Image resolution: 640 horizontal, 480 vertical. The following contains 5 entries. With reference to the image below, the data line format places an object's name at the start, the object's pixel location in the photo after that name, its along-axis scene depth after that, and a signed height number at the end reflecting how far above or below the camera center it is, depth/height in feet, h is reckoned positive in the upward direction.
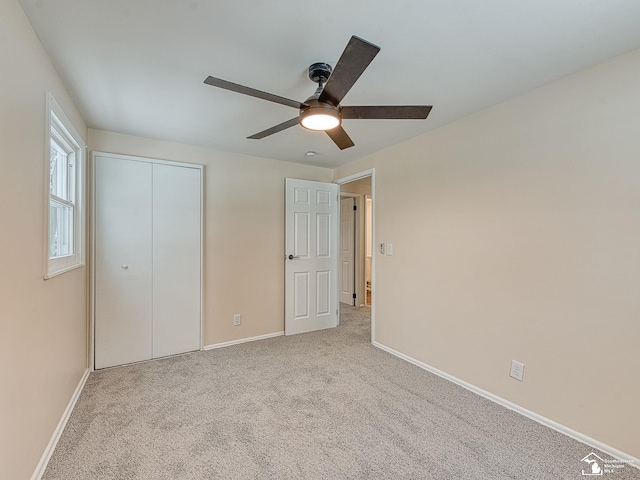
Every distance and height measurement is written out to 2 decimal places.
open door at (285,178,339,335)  12.88 -0.76
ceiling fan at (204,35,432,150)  4.12 +2.41
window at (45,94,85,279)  6.73 +1.10
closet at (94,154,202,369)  9.46 -0.73
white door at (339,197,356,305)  18.54 -0.72
